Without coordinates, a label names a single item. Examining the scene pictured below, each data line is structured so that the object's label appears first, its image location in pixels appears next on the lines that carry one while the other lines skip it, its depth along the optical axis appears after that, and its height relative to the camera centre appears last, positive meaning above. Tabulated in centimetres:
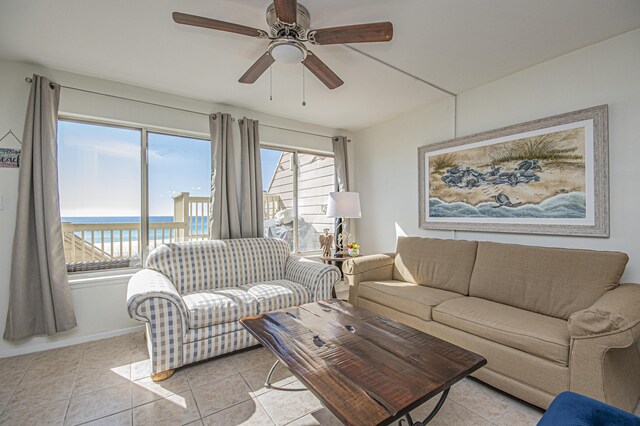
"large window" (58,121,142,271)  281 +22
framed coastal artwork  223 +28
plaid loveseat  207 -70
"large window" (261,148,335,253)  400 +25
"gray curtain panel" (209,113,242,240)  326 +34
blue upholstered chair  104 -76
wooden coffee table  113 -73
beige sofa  155 -75
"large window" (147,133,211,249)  320 +30
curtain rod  266 +116
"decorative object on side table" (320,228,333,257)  376 -41
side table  343 -56
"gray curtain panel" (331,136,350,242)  436 +73
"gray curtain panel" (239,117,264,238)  345 +37
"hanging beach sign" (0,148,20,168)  245 +50
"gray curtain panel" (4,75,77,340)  240 -18
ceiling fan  157 +104
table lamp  354 +8
